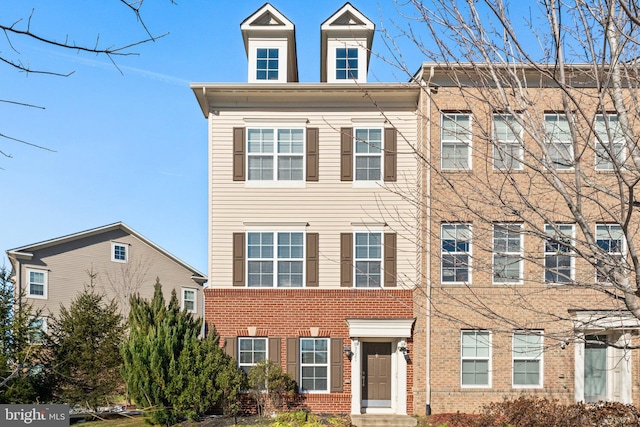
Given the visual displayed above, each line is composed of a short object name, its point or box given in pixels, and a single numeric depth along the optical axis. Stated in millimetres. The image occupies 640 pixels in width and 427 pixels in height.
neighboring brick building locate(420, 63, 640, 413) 15102
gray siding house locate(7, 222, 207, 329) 25969
